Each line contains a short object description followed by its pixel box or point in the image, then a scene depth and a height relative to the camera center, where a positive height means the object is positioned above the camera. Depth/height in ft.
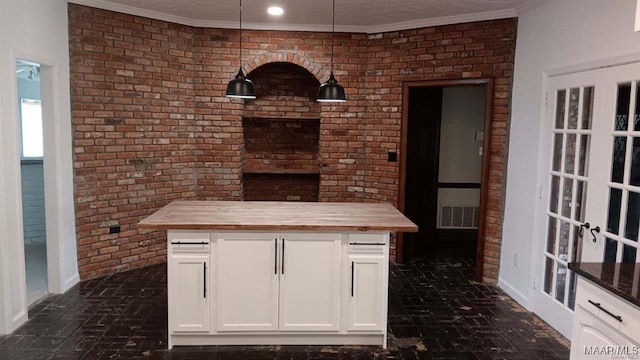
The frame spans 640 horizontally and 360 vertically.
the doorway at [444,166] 18.67 -1.05
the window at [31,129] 19.12 +0.19
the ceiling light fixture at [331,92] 11.57 +1.29
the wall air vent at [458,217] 21.09 -3.53
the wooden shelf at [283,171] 18.91 -1.37
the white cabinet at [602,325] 5.94 -2.61
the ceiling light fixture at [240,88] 11.09 +1.28
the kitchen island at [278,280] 10.21 -3.35
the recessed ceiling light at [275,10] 14.94 +4.50
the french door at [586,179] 9.34 -0.76
